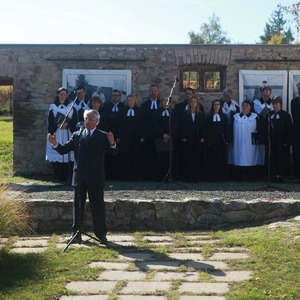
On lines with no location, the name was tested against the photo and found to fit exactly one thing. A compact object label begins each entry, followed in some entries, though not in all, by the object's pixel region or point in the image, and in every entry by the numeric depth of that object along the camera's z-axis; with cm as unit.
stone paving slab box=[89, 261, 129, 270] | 637
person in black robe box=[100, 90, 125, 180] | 1218
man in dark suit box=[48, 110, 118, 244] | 756
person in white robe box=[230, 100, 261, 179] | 1219
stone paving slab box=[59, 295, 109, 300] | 533
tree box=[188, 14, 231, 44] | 5562
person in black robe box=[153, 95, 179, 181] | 1163
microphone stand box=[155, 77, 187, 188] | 1111
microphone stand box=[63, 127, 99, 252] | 761
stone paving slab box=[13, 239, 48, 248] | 748
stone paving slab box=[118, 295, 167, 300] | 530
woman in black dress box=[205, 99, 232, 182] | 1207
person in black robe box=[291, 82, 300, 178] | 1249
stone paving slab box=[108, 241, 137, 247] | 746
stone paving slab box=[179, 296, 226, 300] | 523
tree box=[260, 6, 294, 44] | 5728
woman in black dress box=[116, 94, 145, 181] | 1211
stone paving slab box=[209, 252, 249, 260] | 669
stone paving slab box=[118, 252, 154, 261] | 677
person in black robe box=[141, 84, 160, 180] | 1213
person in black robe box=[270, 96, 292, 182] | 1220
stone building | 1335
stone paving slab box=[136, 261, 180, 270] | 634
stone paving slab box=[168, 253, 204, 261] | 674
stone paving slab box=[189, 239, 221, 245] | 748
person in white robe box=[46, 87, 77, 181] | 1208
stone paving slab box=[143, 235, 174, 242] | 776
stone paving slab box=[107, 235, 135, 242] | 782
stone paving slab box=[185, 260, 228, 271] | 628
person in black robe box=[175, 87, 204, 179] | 1223
